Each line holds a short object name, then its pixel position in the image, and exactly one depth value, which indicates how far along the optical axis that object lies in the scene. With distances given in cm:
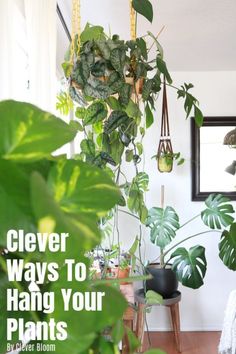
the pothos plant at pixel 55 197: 28
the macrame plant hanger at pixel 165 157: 290
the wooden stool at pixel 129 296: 173
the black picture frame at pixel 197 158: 341
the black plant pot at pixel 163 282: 286
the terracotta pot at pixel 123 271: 217
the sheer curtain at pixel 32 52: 114
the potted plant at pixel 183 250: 245
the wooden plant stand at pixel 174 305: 281
